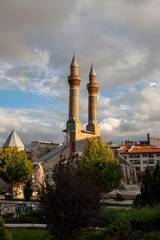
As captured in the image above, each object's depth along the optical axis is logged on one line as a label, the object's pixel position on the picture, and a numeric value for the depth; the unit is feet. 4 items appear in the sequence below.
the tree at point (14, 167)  93.20
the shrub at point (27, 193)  77.71
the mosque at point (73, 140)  127.54
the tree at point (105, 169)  70.90
